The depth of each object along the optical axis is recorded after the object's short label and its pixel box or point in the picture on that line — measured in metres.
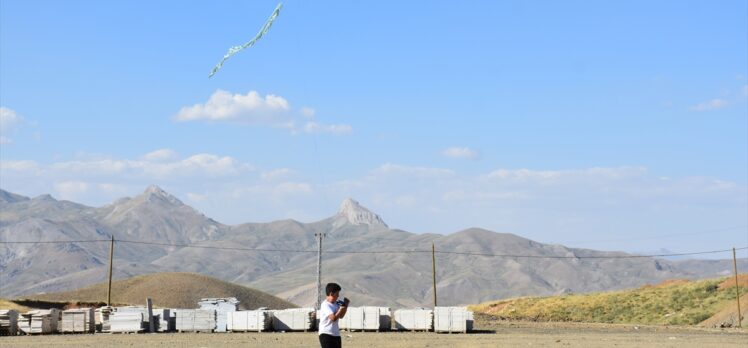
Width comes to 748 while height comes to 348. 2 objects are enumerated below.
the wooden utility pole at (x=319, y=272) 71.75
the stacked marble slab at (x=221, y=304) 61.78
